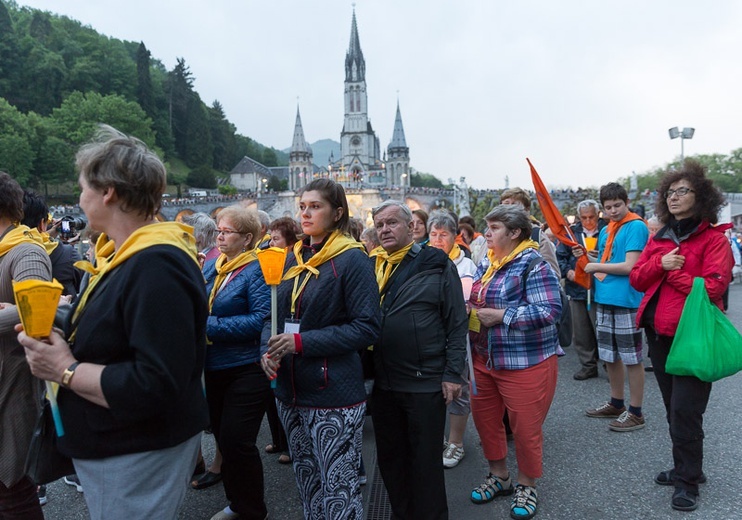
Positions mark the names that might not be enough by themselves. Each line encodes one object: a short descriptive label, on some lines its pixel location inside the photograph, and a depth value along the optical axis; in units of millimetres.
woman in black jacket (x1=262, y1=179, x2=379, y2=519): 2652
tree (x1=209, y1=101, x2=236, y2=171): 91562
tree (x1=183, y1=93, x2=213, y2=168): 81250
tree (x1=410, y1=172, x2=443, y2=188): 143750
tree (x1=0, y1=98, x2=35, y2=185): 48056
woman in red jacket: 3348
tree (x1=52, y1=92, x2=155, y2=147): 57875
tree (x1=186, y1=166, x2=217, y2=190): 75688
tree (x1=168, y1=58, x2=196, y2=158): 81250
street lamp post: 17641
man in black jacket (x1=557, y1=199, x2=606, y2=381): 6223
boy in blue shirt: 4723
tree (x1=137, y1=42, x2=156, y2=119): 76438
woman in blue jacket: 3326
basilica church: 97375
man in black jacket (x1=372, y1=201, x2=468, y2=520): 3039
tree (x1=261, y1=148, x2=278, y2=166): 113412
